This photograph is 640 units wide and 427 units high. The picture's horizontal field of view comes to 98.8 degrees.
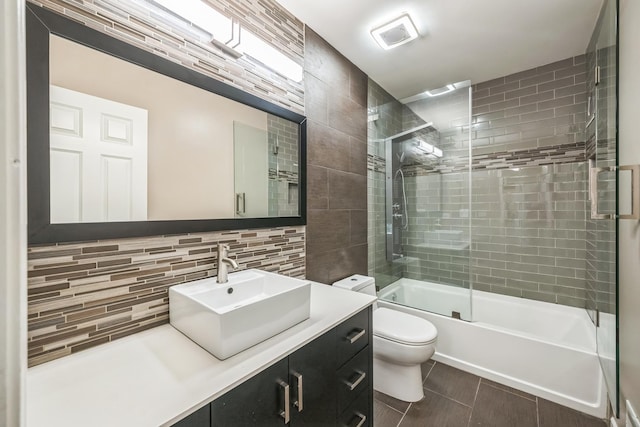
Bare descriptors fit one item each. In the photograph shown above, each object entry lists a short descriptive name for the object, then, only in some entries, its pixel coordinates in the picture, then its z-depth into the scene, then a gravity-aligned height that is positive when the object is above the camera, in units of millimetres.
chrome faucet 1212 -225
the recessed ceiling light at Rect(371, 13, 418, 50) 1787 +1235
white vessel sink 856 -358
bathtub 1683 -948
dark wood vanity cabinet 765 -602
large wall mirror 854 +276
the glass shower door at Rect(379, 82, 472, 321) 2498 +95
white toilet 1690 -888
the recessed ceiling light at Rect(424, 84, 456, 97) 2434 +1104
